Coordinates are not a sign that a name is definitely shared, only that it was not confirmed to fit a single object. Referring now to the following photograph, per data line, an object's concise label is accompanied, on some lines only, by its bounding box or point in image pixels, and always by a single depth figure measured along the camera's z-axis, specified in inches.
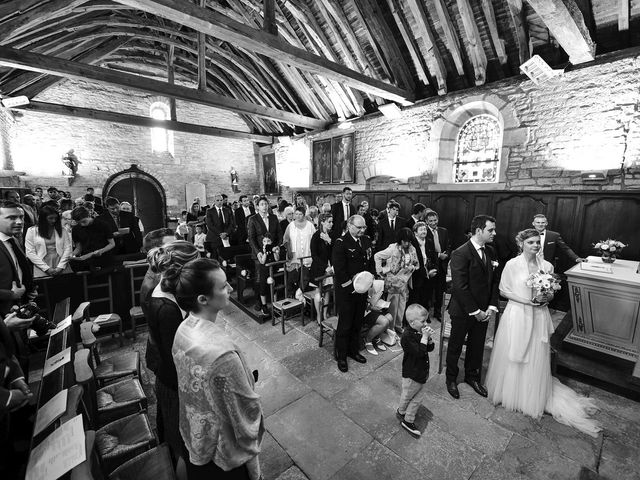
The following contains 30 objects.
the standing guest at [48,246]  154.9
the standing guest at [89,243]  164.4
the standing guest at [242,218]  280.8
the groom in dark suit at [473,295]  119.5
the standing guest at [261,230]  200.0
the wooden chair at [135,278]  178.4
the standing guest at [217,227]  257.1
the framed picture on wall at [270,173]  535.3
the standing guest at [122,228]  211.5
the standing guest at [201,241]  276.5
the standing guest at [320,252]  179.2
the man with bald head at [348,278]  137.1
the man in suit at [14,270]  98.2
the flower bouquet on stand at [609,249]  164.6
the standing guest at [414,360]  101.0
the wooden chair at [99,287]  166.7
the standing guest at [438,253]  199.9
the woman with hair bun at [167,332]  69.7
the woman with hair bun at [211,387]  51.9
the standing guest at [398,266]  164.2
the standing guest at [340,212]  254.9
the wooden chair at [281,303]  181.5
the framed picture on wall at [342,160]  380.0
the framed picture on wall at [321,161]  413.7
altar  140.8
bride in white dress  112.3
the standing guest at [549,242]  185.5
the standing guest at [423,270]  179.8
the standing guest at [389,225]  220.1
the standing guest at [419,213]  227.8
